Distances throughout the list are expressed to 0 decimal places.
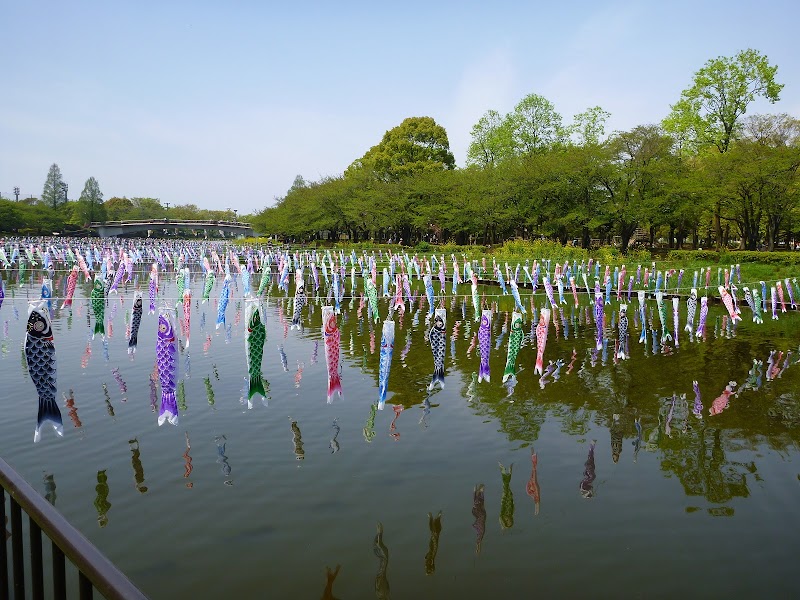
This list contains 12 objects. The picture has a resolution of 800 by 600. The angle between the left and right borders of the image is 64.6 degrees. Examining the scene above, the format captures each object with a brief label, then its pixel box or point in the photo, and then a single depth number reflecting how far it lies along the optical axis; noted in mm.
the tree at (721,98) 43312
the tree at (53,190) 123750
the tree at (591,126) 52709
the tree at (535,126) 55344
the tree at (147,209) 153062
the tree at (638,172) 39938
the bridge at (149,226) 122062
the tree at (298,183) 93181
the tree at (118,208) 143925
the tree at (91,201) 119688
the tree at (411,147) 65500
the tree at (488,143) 57688
